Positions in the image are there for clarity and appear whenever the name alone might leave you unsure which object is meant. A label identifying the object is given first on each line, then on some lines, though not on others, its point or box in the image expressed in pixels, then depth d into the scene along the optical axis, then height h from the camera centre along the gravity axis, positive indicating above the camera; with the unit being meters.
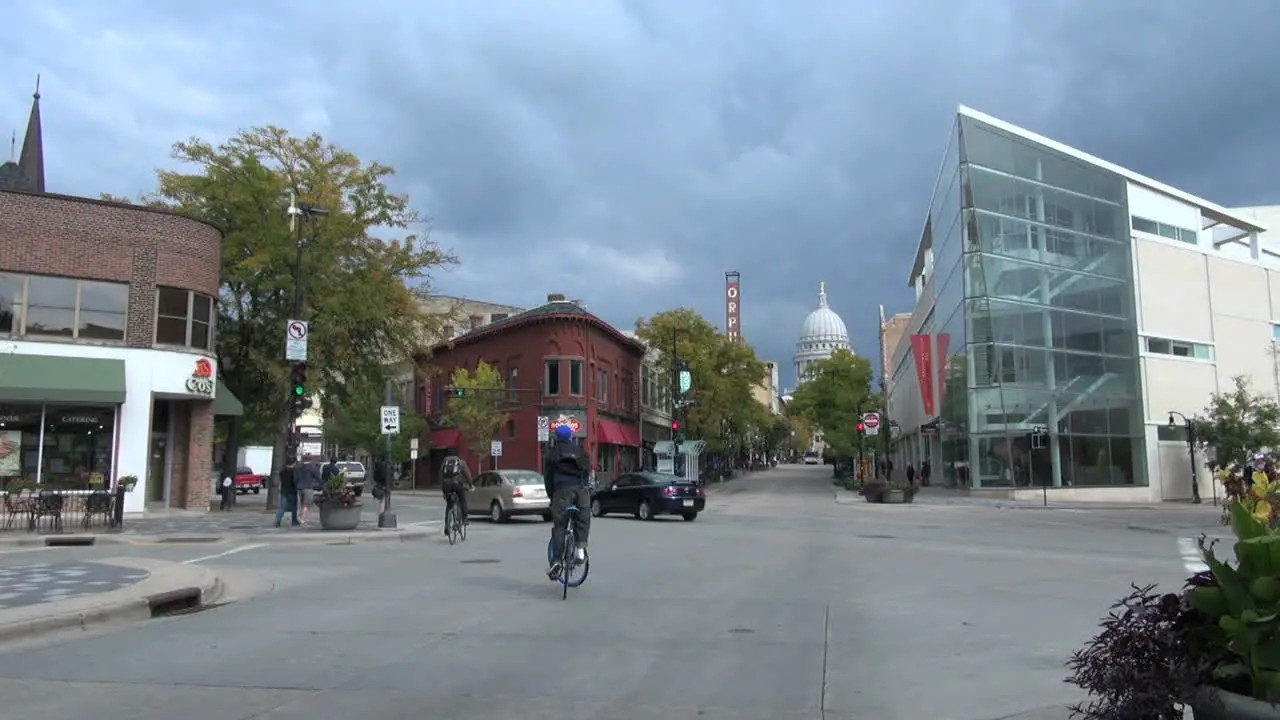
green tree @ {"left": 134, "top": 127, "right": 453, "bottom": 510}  31.70 +7.19
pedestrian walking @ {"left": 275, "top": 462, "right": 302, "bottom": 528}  22.73 -0.58
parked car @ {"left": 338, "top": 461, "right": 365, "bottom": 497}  43.66 -0.11
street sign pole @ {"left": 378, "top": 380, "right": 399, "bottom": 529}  22.58 +0.05
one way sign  23.53 +1.27
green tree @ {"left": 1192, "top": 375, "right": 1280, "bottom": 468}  40.47 +1.79
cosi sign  27.98 +2.71
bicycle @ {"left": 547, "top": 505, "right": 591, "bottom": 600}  11.04 -0.99
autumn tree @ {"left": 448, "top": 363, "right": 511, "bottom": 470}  52.38 +3.35
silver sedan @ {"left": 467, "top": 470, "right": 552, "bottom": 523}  26.56 -0.74
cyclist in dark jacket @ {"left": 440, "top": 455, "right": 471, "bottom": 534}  19.22 -0.29
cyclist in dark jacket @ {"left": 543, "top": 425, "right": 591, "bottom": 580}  11.06 -0.17
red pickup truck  53.25 -0.61
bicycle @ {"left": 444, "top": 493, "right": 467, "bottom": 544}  19.52 -1.06
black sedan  27.73 -0.82
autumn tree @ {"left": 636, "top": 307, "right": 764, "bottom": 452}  64.62 +7.30
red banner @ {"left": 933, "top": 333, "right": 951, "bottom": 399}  49.75 +5.74
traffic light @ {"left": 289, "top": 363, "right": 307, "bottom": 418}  22.53 +2.05
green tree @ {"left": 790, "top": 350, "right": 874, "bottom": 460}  68.88 +5.42
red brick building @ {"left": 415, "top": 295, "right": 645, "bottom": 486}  53.56 +5.33
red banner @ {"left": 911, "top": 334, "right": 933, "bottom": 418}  52.00 +5.71
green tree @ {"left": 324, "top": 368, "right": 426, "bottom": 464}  37.59 +2.71
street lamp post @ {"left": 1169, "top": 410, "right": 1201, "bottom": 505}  42.16 +1.17
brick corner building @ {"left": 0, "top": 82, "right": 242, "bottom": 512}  25.25 +3.74
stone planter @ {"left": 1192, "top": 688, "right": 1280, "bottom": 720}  3.18 -0.82
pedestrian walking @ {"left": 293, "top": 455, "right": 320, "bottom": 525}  22.83 -0.26
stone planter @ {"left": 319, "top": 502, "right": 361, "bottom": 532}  21.23 -1.04
